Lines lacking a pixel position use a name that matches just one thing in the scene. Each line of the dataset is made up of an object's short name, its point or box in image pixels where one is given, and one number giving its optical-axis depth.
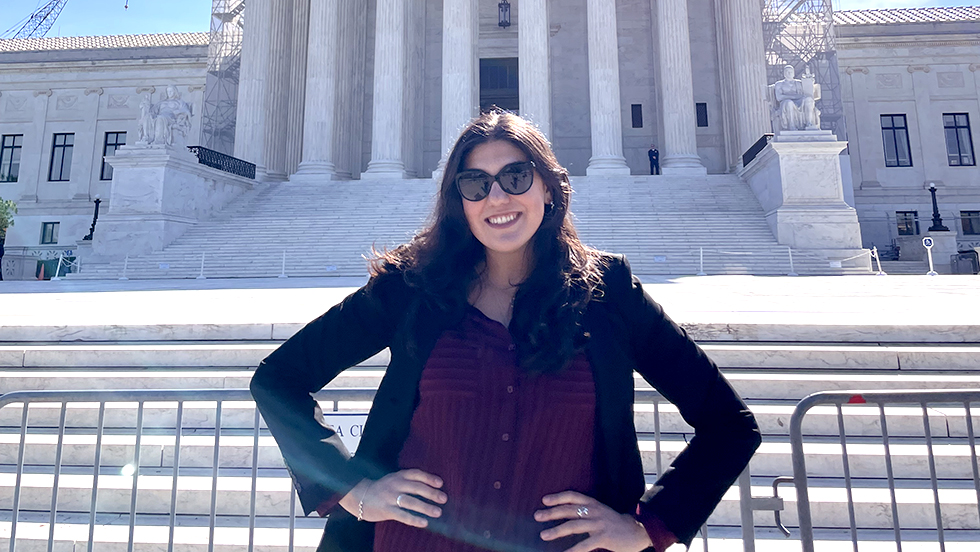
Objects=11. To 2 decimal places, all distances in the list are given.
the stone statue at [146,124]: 19.31
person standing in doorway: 27.12
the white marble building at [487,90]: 25.06
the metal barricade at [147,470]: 2.84
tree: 26.23
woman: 1.49
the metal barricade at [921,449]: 3.66
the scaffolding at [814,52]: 29.75
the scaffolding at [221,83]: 32.22
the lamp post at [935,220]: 23.98
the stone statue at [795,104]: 18.12
